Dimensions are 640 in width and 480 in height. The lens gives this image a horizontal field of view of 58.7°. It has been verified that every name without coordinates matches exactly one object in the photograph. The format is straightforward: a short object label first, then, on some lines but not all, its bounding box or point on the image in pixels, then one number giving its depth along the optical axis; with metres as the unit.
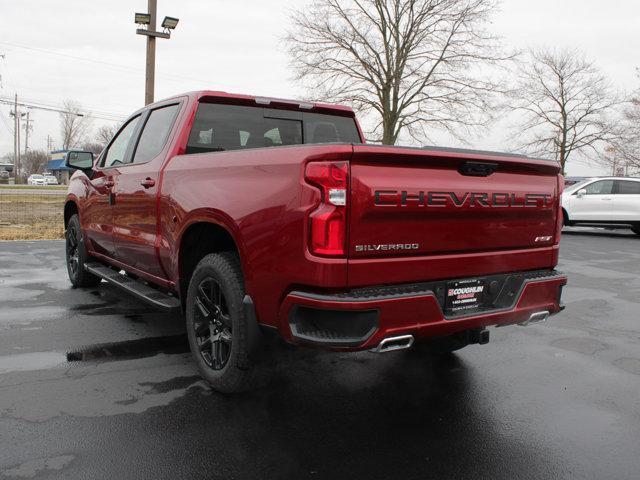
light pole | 15.15
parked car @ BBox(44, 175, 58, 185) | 76.38
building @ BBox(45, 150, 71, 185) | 88.61
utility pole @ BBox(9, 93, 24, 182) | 74.38
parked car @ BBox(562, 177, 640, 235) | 15.95
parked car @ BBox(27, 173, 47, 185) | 71.14
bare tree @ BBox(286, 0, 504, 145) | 25.39
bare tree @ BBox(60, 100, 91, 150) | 87.38
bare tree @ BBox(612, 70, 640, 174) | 36.53
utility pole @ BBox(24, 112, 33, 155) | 90.09
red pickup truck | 2.79
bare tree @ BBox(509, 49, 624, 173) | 36.34
